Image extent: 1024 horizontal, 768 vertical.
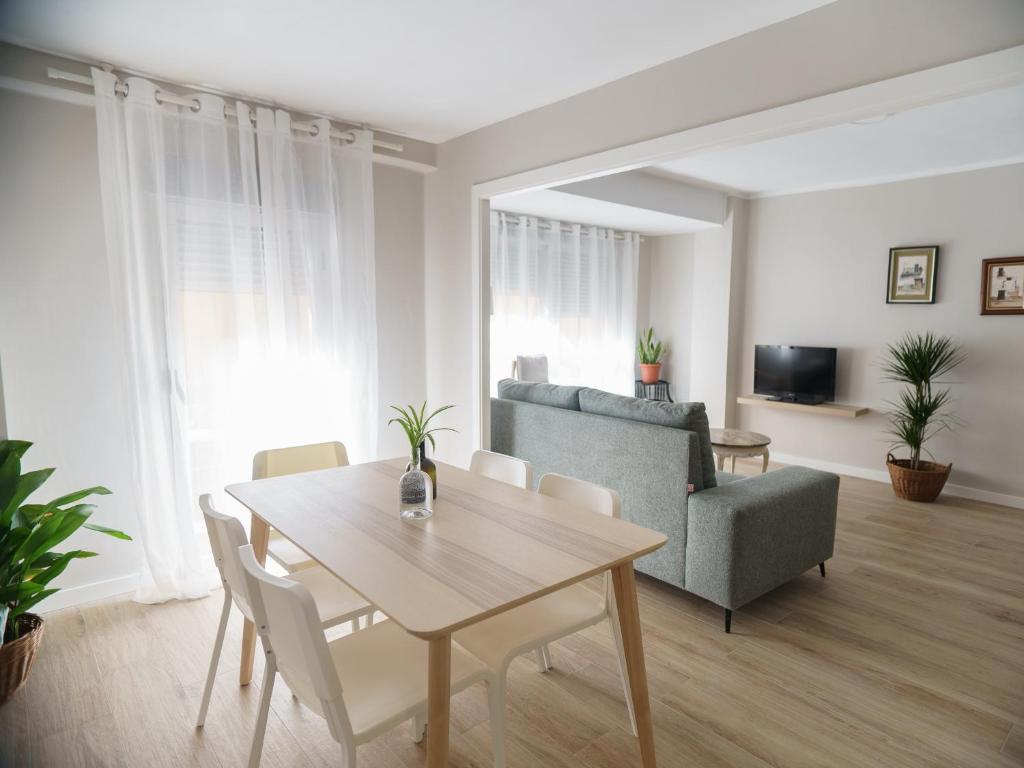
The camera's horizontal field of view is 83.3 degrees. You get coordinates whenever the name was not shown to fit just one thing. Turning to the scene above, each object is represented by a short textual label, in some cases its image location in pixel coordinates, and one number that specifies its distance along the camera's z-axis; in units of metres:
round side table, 3.82
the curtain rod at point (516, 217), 5.45
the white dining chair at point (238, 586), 1.58
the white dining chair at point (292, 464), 2.22
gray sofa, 2.54
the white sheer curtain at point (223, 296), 2.68
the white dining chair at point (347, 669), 1.20
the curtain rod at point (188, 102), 2.45
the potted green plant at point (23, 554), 2.01
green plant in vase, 1.82
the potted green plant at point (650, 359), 6.67
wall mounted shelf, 4.90
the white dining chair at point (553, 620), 1.60
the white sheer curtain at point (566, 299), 5.51
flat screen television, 5.16
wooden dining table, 1.25
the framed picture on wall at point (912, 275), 4.60
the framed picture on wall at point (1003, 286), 4.20
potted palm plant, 4.36
